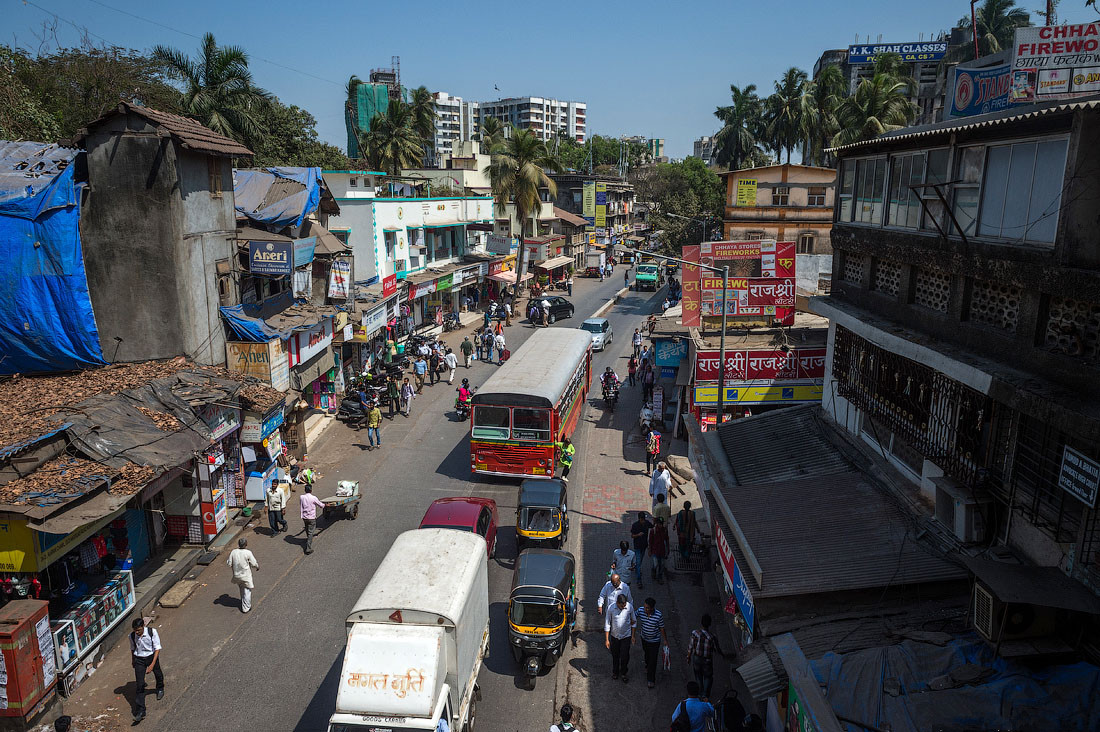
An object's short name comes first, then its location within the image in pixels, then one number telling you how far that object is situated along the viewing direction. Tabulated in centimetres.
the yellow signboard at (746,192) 3638
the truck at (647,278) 6112
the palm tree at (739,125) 6159
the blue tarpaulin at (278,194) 2241
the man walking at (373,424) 2383
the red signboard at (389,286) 3154
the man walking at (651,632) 1212
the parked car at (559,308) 4544
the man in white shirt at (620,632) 1220
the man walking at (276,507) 1761
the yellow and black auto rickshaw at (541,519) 1633
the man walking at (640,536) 1591
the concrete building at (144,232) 1612
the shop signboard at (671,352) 2647
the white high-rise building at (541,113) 15850
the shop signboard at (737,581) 1015
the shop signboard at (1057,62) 849
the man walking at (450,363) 3212
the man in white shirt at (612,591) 1280
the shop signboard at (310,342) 2159
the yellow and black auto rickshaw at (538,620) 1234
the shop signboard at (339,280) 2552
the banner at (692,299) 2147
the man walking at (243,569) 1408
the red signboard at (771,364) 1988
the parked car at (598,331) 3822
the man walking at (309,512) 1705
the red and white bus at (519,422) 1964
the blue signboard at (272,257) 1978
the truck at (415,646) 925
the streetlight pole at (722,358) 1842
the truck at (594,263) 7000
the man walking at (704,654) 1166
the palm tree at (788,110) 5294
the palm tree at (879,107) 3919
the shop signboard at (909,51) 7825
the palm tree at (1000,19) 6266
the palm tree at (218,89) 2973
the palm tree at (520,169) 4906
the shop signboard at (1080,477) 680
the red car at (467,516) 1547
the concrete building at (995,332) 736
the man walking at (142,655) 1123
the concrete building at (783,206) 3594
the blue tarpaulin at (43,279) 1508
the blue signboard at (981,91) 1015
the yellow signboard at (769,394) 2026
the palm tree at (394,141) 5241
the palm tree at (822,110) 4800
